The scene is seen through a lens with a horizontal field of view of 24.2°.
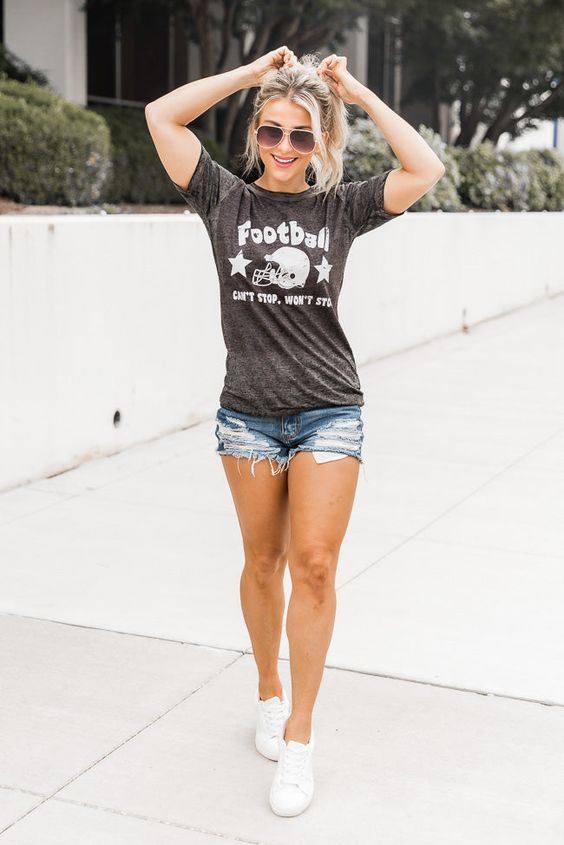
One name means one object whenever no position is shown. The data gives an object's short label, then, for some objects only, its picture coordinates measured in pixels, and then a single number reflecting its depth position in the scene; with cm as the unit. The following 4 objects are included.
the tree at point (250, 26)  1758
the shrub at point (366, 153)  1318
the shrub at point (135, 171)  1409
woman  347
